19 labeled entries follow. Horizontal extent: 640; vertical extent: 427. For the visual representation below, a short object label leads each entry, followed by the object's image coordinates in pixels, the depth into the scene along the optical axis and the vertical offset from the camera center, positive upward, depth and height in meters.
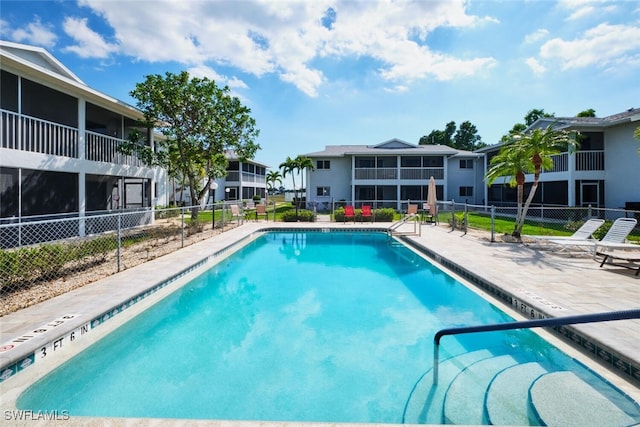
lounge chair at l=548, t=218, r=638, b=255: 8.60 -0.87
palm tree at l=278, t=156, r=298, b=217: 34.16 +4.49
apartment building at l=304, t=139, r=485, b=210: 27.88 +3.12
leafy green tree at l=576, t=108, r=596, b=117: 33.30 +9.64
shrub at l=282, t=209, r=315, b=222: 20.28 -0.43
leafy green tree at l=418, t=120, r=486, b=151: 65.00 +14.44
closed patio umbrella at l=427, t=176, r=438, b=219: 17.17 +0.56
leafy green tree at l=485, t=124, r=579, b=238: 11.98 +2.22
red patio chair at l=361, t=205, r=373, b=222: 19.44 -0.13
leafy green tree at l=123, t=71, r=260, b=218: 14.42 +4.14
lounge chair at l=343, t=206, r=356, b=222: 19.44 -0.19
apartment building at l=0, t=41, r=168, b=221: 10.02 +2.37
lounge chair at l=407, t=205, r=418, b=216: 17.67 -0.02
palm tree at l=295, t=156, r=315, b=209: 28.39 +4.09
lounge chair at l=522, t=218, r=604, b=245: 9.97 -0.66
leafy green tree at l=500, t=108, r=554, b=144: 46.56 +13.26
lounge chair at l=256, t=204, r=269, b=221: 21.97 +0.06
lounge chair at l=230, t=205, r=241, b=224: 18.82 -0.09
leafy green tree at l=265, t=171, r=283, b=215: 51.88 +5.12
